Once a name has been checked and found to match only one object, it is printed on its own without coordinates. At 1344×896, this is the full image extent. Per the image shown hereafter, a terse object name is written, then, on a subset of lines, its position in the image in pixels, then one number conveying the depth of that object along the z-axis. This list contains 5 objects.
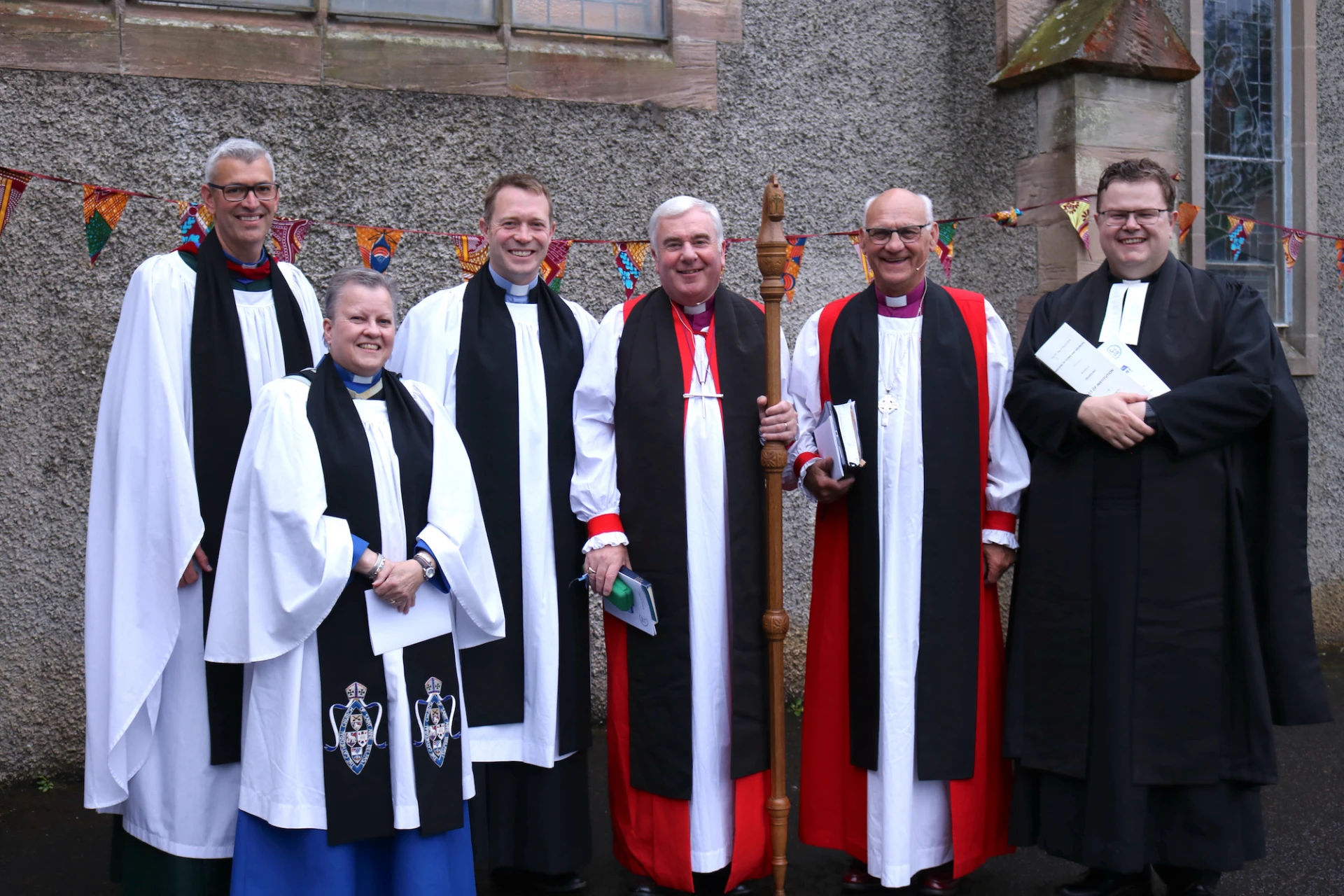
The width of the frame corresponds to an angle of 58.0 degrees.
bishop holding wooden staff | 3.69
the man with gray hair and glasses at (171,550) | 3.46
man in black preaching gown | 3.57
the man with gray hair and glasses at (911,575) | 3.73
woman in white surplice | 3.10
